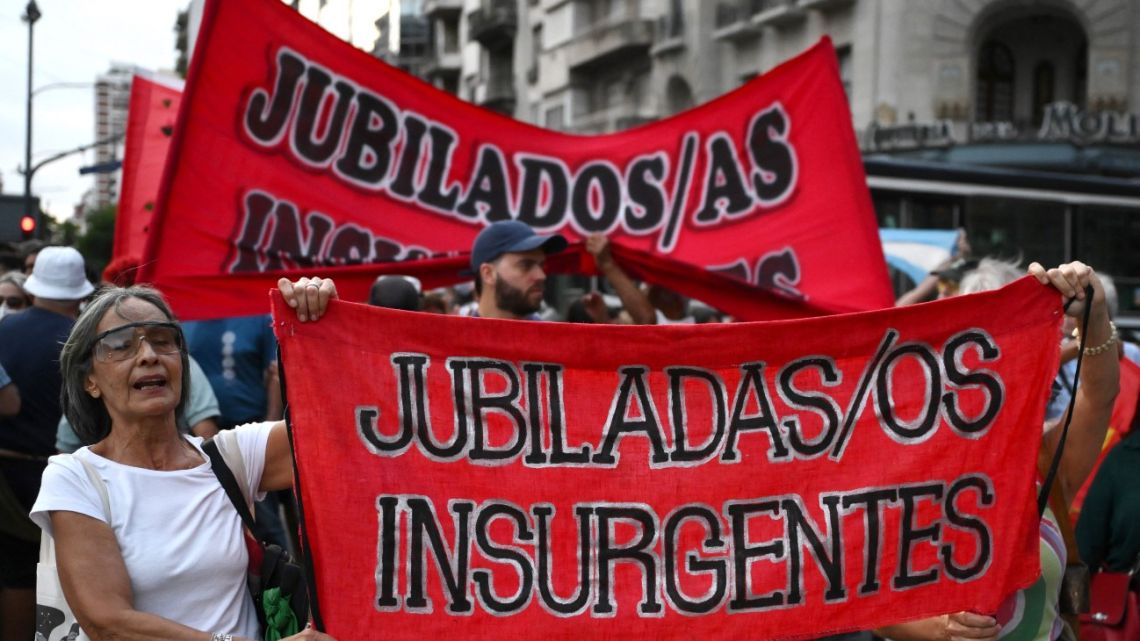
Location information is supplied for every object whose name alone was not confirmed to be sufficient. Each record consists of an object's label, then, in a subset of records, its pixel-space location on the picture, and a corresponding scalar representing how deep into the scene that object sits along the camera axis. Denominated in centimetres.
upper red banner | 584
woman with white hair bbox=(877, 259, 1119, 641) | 323
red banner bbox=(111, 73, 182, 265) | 887
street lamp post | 3675
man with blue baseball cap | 509
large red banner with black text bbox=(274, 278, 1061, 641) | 305
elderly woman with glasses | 269
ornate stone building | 1446
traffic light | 2139
